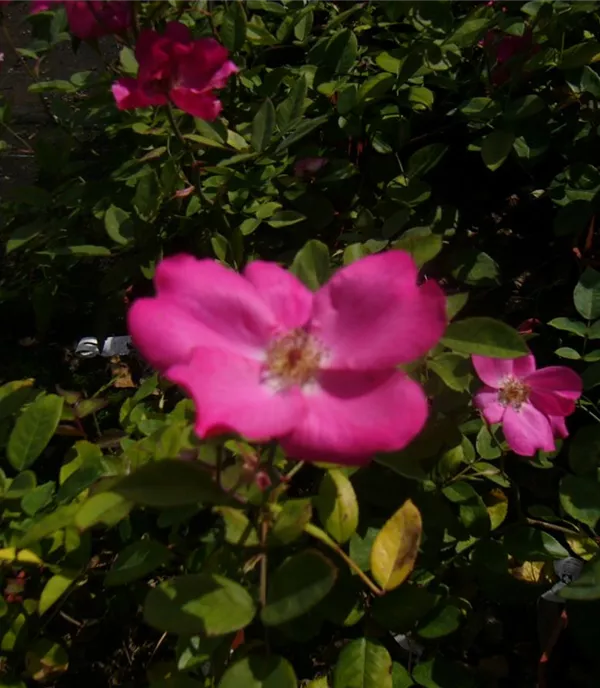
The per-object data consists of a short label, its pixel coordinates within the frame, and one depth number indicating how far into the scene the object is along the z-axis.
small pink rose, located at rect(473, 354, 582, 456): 0.35
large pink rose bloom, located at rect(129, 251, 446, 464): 0.21
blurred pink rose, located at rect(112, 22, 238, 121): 0.38
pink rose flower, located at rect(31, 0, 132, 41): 0.42
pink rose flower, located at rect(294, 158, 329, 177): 0.52
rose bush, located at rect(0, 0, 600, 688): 0.24
